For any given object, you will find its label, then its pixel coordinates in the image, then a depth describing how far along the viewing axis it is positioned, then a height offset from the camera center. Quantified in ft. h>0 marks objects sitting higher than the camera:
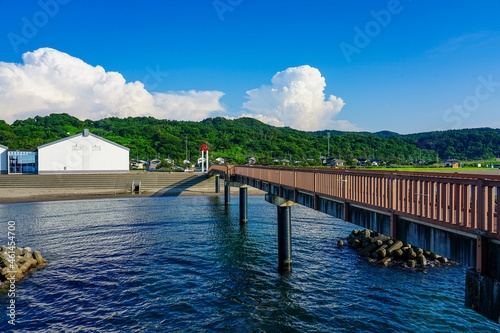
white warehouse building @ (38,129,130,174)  224.74 +6.09
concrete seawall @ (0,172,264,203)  176.16 -15.57
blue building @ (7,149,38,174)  219.73 +1.48
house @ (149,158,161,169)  419.52 -0.31
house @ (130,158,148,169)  397.19 -0.29
